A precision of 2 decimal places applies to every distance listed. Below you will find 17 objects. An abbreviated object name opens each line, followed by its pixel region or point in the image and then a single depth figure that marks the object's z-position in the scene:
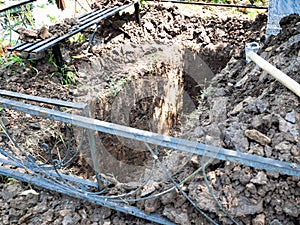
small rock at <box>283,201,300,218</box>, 1.71
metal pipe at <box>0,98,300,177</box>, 1.43
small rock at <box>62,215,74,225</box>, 2.06
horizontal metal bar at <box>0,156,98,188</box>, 2.14
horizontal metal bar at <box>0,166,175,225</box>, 1.96
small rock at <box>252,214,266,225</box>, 1.73
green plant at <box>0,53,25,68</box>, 3.94
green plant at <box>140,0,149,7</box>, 5.58
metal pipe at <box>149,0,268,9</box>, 4.86
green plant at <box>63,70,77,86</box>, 4.00
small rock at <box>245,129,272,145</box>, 2.02
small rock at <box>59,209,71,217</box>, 2.12
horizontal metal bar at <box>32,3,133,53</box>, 3.62
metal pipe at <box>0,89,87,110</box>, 1.67
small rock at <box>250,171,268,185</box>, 1.79
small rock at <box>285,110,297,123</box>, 2.11
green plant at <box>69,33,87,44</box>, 4.68
